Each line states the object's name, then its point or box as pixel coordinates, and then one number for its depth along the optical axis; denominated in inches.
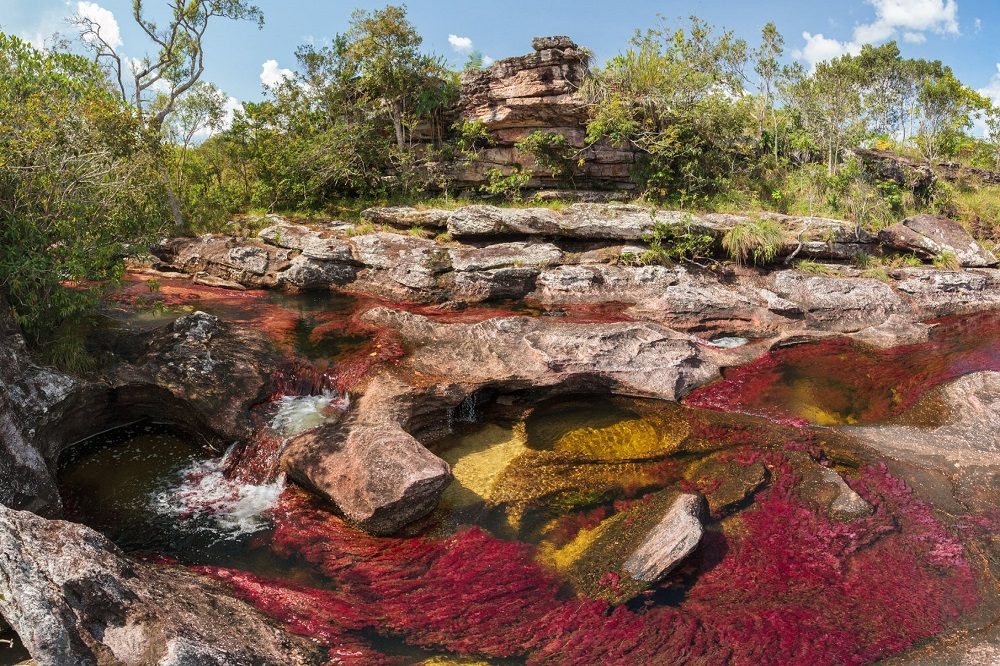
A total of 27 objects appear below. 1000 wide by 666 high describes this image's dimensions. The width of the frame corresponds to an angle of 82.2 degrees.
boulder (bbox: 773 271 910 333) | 679.7
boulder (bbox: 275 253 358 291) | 748.6
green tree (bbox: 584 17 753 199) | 940.0
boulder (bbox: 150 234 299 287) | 776.9
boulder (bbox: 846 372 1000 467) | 409.1
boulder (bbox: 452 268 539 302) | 723.4
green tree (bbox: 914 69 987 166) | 1163.3
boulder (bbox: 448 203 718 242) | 777.6
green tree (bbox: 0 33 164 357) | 374.6
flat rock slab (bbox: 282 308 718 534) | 344.2
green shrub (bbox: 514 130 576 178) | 962.1
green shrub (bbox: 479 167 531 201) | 964.0
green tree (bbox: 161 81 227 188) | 1001.5
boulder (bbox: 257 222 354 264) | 754.8
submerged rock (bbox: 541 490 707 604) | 297.3
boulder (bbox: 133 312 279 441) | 416.8
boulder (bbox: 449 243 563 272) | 739.4
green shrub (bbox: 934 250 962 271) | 816.9
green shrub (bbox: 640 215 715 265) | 765.3
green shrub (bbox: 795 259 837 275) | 781.3
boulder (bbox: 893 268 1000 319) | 743.7
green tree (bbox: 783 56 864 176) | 1024.9
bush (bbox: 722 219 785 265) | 762.8
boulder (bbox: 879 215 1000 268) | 831.7
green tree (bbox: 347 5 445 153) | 928.3
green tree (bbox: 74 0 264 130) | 930.7
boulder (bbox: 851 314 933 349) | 630.4
